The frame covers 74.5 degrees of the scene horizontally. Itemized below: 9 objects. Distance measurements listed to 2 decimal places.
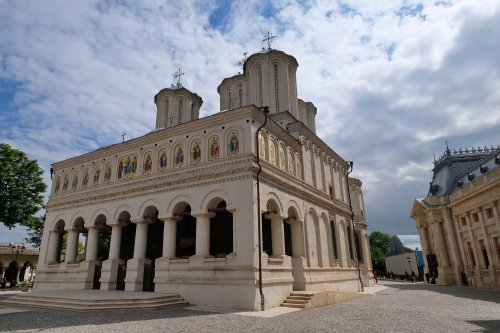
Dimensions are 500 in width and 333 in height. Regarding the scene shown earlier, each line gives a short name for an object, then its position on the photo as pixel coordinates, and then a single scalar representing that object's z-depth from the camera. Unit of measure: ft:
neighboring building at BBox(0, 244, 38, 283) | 120.57
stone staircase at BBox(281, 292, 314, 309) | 50.65
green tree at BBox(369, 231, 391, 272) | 256.93
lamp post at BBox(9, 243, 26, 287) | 104.12
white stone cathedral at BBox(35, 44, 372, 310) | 51.65
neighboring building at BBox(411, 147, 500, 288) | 90.22
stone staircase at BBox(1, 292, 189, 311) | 43.91
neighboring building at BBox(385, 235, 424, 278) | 176.44
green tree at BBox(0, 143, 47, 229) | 96.37
